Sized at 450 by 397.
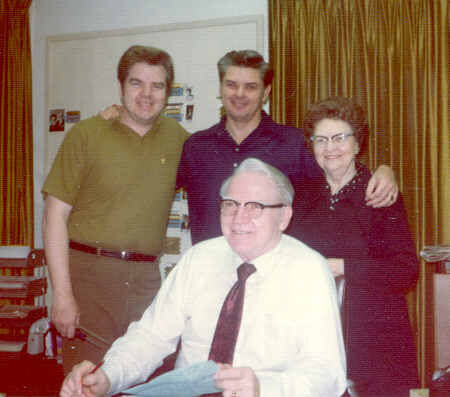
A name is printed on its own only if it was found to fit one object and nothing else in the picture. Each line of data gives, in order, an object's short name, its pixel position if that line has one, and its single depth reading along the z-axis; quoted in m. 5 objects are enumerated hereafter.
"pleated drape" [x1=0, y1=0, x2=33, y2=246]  3.53
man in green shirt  2.03
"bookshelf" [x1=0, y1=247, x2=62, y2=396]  2.92
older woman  1.67
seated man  1.24
